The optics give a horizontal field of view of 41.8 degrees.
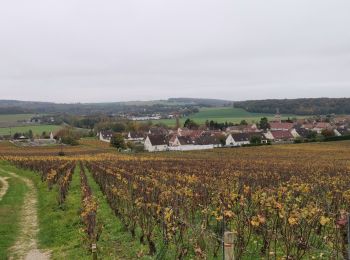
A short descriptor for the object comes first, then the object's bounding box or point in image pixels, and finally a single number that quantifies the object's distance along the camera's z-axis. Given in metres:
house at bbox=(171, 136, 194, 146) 103.38
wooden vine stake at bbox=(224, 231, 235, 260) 7.78
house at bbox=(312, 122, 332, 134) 136.25
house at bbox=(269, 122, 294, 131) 132.55
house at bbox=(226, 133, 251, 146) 109.82
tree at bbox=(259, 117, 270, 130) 143.36
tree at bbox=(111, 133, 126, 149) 95.38
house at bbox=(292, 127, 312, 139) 123.62
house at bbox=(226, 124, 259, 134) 140.38
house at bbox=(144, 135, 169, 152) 100.69
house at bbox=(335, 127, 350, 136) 121.83
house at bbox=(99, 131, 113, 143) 128.50
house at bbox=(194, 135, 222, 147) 105.50
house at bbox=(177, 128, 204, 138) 119.11
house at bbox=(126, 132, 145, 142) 130.62
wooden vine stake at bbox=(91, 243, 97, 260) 11.00
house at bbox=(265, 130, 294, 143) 117.69
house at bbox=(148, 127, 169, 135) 139.75
